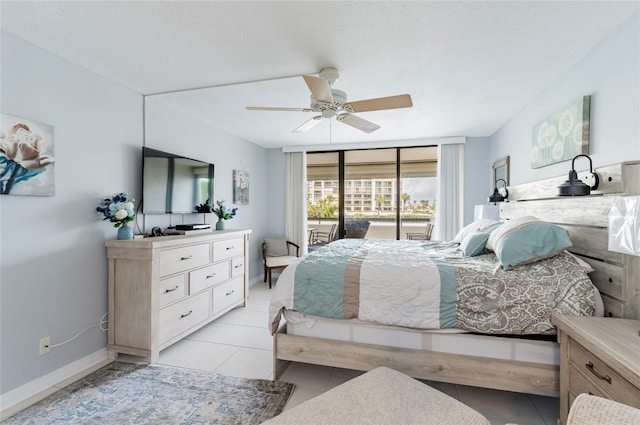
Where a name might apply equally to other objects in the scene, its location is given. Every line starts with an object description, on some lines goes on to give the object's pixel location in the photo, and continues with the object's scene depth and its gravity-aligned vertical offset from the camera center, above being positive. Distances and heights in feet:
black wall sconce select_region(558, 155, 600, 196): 5.92 +0.58
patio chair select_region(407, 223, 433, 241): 16.80 -1.34
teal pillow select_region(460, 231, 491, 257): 7.98 -0.87
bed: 5.51 -2.69
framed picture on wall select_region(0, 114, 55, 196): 6.20 +1.16
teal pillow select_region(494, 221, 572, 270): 6.10 -0.67
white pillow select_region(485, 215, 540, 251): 6.81 -0.38
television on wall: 9.45 +1.00
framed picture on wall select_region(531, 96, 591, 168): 6.98 +2.18
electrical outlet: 6.85 -3.27
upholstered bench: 3.65 -2.63
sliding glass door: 16.98 +1.20
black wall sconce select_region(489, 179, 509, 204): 11.35 +0.71
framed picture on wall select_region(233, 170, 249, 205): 14.88 +1.24
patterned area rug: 5.77 -4.17
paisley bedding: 5.60 -1.68
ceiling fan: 6.82 +2.89
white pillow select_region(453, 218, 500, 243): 9.09 -0.49
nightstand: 3.68 -2.10
